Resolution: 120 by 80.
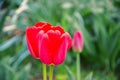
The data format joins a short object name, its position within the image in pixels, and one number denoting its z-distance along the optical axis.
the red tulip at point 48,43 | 0.61
